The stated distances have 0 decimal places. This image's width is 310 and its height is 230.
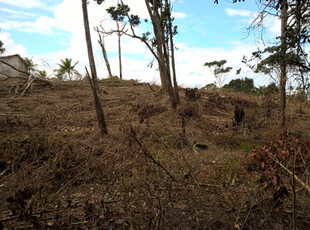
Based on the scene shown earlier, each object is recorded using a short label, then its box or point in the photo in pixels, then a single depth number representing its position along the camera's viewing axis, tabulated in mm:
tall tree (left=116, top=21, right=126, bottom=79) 25995
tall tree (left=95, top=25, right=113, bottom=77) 25234
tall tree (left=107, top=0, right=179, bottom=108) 9375
